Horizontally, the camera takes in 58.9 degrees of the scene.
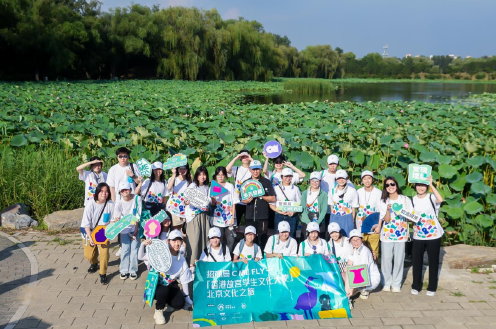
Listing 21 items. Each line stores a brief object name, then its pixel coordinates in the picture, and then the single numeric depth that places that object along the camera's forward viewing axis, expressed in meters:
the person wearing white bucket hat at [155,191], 5.20
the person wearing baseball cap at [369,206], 4.98
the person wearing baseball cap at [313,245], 4.46
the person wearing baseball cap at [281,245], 4.46
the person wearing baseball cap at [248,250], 4.41
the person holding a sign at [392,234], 4.64
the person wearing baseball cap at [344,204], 5.00
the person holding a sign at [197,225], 4.88
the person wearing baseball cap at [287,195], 5.05
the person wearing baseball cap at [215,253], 4.38
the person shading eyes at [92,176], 5.43
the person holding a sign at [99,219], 4.75
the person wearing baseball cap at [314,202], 5.01
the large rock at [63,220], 6.47
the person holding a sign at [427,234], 4.55
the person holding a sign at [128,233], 4.81
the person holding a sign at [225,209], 5.00
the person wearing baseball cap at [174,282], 4.04
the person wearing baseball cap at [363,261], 4.48
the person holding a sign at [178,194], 5.08
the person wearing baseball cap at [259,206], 5.03
